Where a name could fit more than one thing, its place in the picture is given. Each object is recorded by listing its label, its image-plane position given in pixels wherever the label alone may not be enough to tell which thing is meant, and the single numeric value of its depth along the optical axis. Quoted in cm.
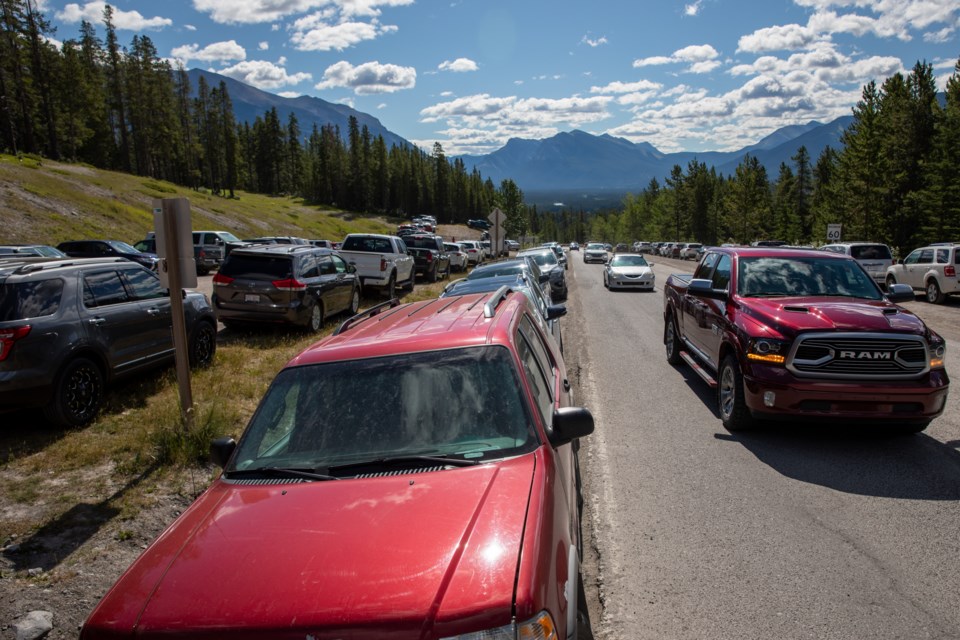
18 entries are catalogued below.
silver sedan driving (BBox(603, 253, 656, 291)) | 2459
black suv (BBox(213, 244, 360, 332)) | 1238
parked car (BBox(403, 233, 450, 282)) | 2734
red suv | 204
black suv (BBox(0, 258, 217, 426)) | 636
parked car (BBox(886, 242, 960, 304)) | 1939
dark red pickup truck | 581
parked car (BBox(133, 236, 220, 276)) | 2727
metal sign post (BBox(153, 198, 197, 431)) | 634
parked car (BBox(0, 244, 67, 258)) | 1649
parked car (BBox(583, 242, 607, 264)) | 5328
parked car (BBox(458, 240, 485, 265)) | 4303
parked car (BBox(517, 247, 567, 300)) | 1966
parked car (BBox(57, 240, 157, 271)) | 2242
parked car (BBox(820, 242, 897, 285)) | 2302
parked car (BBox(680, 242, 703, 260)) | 6786
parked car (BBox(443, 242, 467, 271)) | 3534
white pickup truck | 1942
